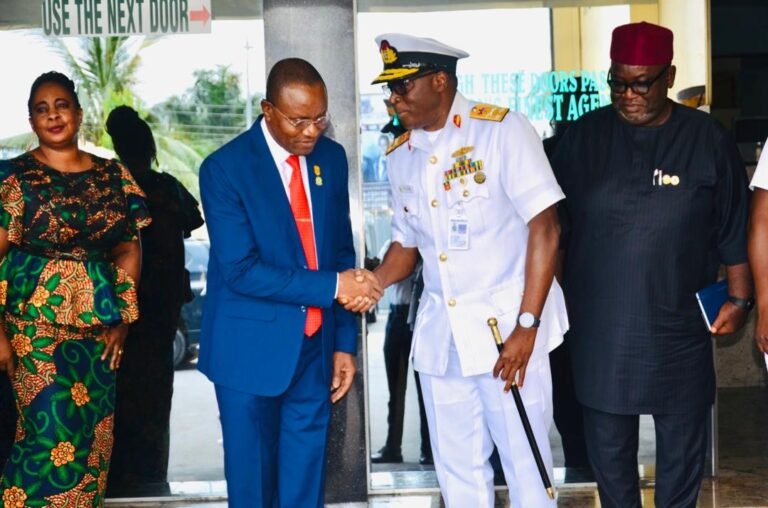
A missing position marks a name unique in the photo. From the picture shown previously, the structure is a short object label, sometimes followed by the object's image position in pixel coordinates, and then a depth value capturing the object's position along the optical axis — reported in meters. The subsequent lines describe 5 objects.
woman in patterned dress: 3.92
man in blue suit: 3.41
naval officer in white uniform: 3.45
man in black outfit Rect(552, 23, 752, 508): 3.57
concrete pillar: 4.76
